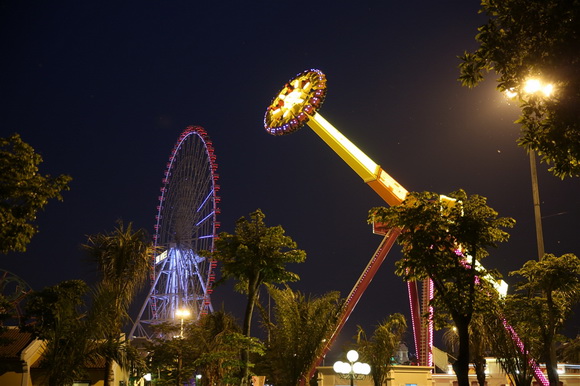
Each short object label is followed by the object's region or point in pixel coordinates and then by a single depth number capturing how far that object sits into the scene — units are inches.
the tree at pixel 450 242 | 634.8
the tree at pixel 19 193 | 527.2
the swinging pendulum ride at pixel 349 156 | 1664.0
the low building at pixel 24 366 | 944.9
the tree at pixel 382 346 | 1296.8
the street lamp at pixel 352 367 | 698.2
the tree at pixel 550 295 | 792.4
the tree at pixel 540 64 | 362.9
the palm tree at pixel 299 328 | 852.6
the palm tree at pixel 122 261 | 647.8
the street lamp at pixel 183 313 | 1632.1
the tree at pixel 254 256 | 760.3
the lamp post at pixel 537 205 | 893.2
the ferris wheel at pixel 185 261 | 1926.7
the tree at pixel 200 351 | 733.9
